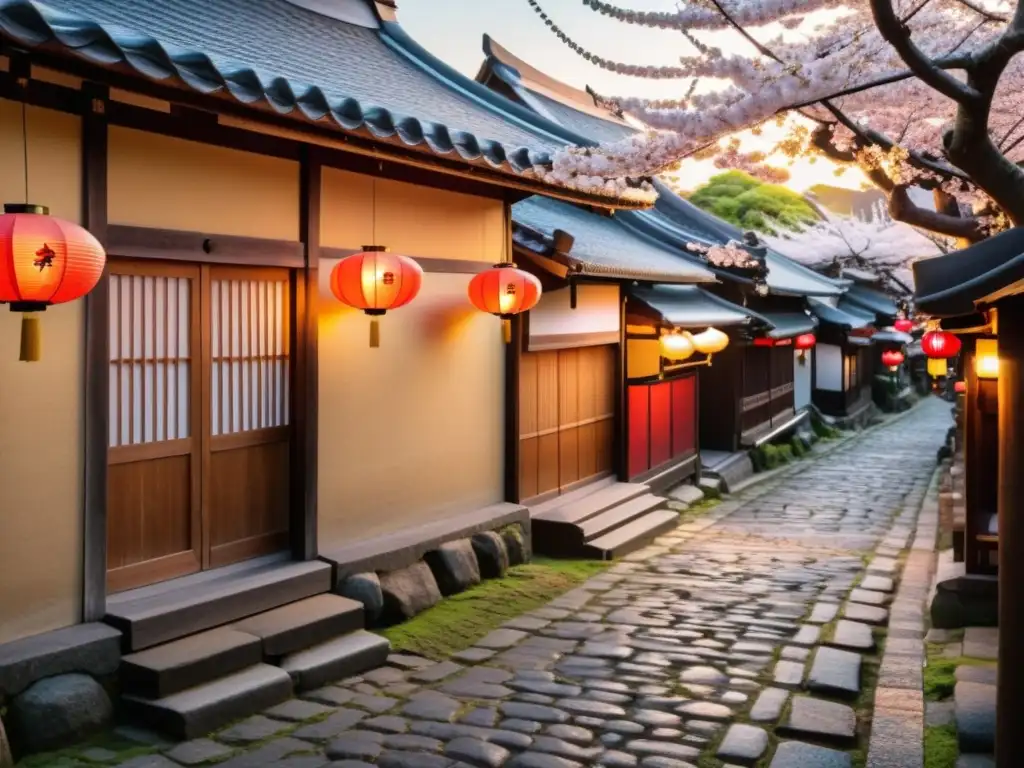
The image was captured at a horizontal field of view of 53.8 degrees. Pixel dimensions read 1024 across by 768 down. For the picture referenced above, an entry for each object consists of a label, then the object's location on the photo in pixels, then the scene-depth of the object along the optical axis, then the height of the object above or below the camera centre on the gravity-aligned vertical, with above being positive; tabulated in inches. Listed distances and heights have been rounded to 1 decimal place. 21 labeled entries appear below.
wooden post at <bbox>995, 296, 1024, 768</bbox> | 212.8 -34.3
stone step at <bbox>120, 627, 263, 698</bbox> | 287.1 -83.7
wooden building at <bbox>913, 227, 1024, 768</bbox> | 212.7 +4.3
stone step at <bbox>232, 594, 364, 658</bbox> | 327.3 -82.4
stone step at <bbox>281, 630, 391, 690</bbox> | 322.0 -93.1
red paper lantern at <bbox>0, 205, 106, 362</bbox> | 241.6 +28.2
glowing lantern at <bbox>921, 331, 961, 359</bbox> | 901.1 +29.0
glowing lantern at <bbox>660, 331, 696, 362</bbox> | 704.4 +22.0
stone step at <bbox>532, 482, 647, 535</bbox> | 541.6 -73.5
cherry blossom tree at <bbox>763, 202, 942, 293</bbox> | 1466.5 +203.7
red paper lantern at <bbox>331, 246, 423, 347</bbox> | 370.3 +36.3
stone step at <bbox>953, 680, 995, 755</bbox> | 275.9 -97.1
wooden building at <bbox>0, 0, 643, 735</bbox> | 279.1 +13.8
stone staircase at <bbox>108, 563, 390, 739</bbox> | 285.4 -88.5
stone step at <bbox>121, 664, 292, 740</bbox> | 279.1 -93.6
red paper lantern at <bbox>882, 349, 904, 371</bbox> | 1405.0 +26.7
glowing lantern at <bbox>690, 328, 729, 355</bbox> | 754.8 +28.0
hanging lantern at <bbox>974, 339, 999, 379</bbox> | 381.1 +6.9
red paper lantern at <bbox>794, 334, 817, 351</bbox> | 1219.2 +43.1
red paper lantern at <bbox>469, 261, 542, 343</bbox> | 454.6 +39.6
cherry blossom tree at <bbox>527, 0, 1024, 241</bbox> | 249.9 +92.9
